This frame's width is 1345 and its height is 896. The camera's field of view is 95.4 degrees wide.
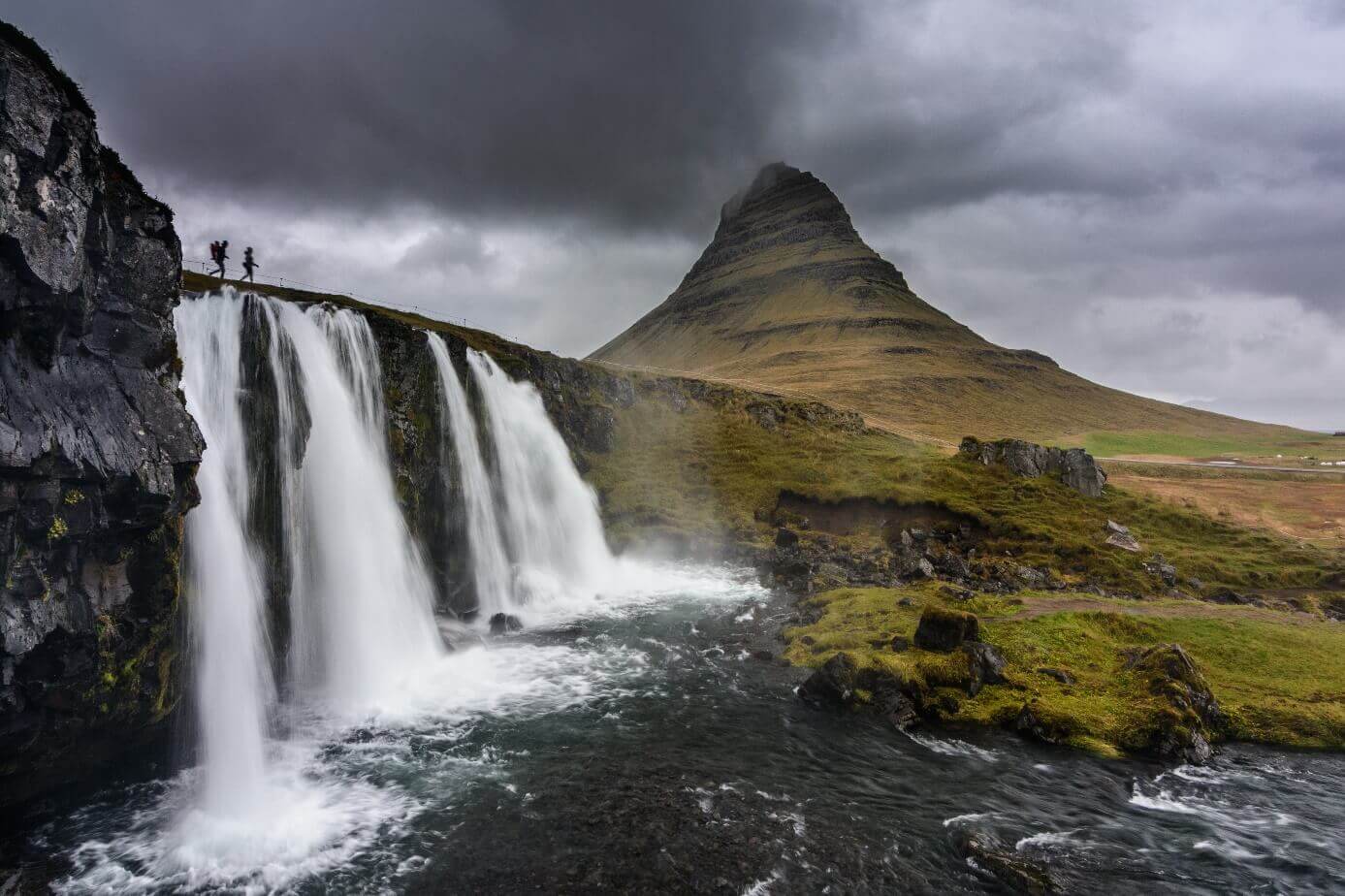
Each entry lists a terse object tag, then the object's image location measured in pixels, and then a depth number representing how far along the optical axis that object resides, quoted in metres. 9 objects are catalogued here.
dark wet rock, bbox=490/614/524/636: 28.87
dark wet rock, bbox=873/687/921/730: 19.55
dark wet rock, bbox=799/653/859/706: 20.81
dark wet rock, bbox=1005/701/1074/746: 18.56
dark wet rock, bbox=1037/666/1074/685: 21.17
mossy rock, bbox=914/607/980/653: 22.70
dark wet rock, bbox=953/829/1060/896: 12.51
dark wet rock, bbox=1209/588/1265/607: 30.50
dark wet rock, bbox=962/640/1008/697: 21.02
